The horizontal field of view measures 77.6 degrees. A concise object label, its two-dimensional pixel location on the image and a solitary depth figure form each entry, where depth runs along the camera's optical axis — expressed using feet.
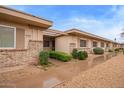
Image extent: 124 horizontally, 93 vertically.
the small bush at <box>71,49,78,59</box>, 26.31
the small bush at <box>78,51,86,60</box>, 25.38
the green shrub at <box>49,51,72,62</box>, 22.00
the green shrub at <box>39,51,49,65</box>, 17.50
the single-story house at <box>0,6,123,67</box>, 13.98
